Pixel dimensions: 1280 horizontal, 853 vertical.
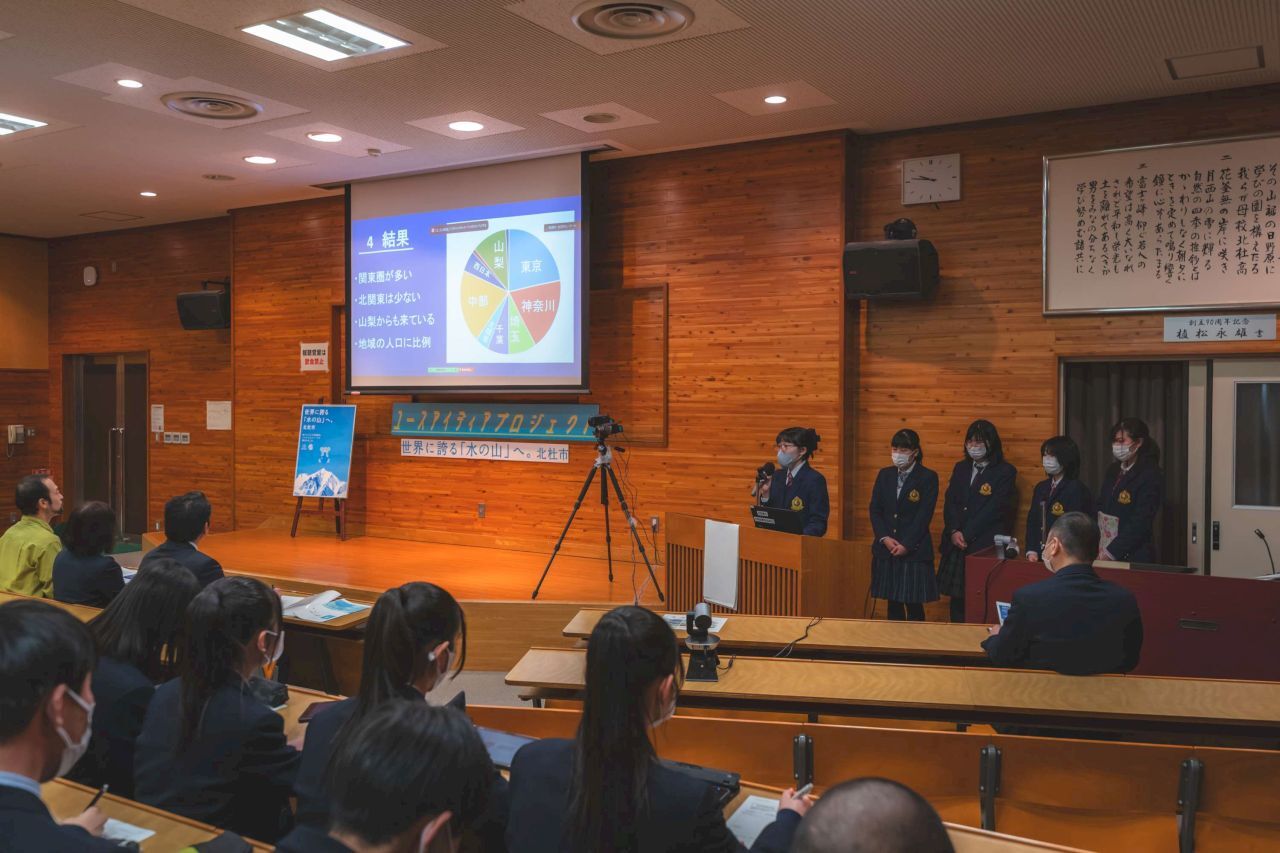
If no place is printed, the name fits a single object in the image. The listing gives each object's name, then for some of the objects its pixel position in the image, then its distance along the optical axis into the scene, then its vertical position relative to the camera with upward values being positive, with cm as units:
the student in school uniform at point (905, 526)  593 -66
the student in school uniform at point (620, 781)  187 -71
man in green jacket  490 -67
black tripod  655 -48
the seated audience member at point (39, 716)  156 -51
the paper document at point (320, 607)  430 -87
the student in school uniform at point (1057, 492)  560 -43
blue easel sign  864 -33
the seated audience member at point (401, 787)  144 -55
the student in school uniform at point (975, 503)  596 -52
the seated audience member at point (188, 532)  418 -52
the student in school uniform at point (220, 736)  231 -76
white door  571 -27
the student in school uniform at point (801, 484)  575 -40
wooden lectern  525 -88
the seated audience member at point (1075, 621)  331 -69
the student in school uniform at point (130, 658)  268 -69
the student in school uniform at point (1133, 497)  535 -44
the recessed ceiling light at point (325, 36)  485 +192
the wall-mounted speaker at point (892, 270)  618 +93
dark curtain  604 +2
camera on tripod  664 -7
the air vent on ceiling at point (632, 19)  459 +189
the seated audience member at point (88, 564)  433 -66
